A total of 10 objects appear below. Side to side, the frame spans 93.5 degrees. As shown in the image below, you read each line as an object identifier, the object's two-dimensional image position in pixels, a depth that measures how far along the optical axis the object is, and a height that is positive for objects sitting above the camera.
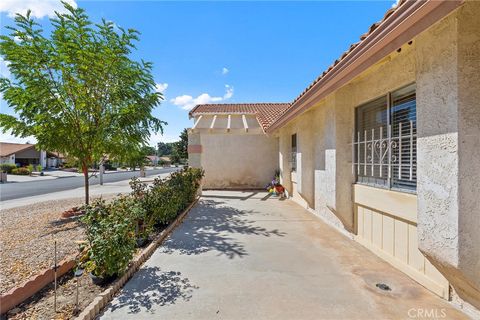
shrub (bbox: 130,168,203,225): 6.63 -1.18
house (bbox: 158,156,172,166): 95.88 -0.93
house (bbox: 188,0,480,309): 2.89 +0.28
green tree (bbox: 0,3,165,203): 7.24 +2.53
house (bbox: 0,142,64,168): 50.69 +1.42
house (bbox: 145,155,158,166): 85.81 +0.23
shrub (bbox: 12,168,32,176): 37.51 -1.68
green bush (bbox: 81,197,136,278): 3.82 -1.44
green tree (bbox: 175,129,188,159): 35.38 +2.40
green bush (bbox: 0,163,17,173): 37.95 -1.03
